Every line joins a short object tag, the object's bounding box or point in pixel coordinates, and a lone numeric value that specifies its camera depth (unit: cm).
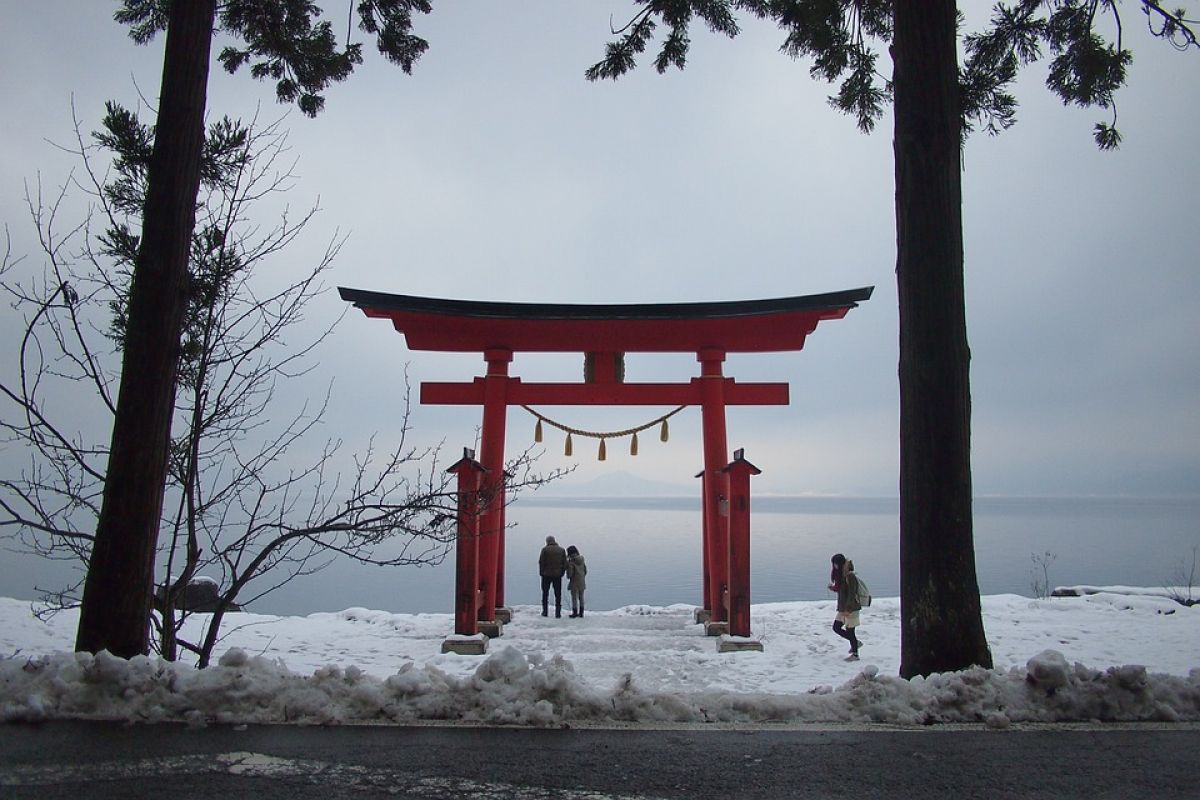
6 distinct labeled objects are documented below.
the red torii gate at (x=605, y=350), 1003
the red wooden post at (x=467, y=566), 977
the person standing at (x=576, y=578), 1275
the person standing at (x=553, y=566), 1259
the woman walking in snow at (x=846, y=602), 891
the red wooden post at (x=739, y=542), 970
